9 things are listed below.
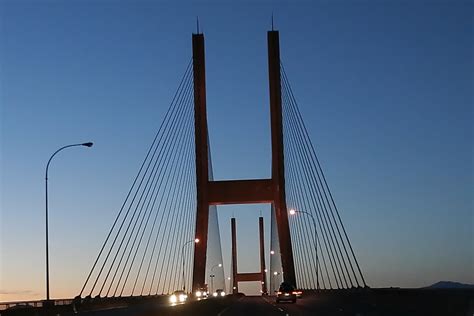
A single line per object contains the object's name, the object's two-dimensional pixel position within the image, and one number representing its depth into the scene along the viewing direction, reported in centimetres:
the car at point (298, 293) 6699
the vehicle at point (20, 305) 4205
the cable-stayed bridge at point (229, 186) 6225
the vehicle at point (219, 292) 11111
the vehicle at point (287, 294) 6500
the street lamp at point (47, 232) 3878
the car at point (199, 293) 6832
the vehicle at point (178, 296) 6318
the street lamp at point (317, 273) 7878
